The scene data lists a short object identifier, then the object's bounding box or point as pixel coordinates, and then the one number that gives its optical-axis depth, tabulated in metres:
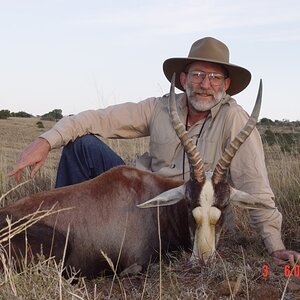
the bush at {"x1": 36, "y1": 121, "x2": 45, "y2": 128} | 26.69
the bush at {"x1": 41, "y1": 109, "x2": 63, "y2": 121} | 37.14
